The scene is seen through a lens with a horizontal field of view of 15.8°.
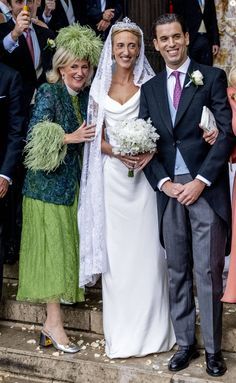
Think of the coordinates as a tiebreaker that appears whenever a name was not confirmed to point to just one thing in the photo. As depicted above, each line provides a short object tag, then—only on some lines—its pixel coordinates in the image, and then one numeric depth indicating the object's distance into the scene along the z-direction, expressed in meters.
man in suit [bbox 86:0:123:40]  7.64
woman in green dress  5.27
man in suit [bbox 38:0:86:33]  7.38
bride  5.25
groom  4.89
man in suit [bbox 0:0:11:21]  6.70
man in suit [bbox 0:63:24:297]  5.54
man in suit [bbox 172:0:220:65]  8.48
